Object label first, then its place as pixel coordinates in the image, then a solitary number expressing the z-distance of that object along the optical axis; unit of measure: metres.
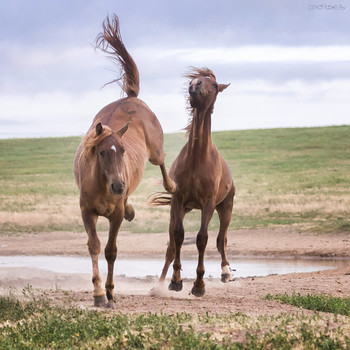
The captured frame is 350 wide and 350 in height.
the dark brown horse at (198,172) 21.16
